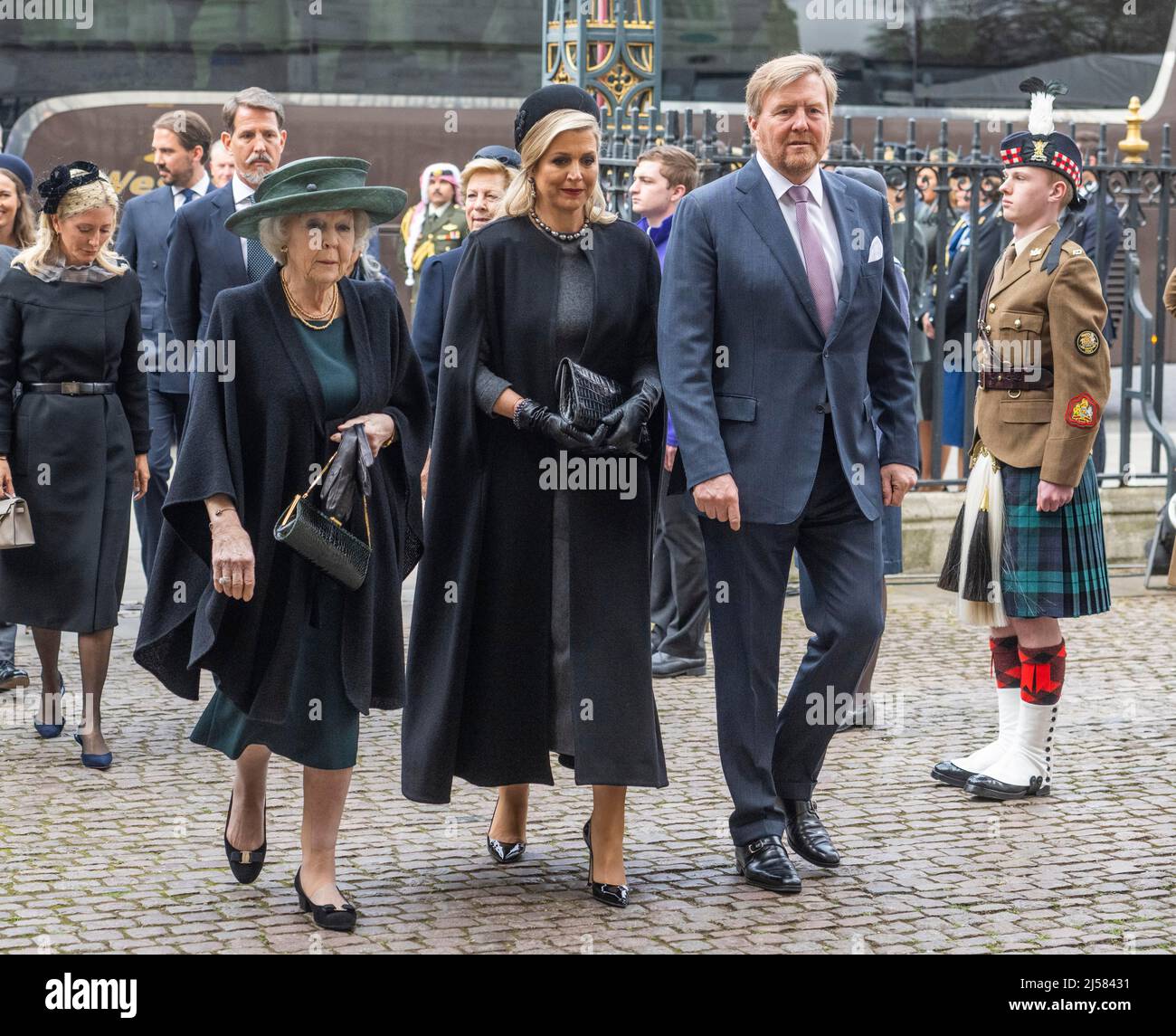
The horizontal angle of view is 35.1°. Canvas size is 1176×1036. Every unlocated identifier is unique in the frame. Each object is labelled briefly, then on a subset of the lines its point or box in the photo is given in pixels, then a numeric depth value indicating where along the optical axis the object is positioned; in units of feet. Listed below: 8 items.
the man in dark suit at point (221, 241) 22.65
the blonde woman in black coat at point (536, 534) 15.88
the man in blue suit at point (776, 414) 16.08
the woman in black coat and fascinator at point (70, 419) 21.47
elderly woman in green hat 14.93
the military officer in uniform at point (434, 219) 43.21
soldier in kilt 18.92
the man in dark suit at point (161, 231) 26.30
